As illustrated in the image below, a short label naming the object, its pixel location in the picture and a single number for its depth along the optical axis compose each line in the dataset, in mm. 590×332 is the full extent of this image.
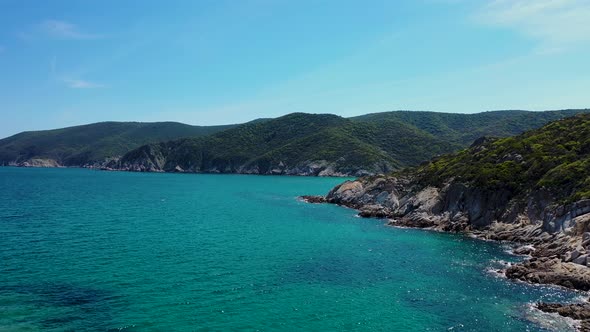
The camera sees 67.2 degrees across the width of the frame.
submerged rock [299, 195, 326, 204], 129875
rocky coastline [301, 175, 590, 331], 48094
